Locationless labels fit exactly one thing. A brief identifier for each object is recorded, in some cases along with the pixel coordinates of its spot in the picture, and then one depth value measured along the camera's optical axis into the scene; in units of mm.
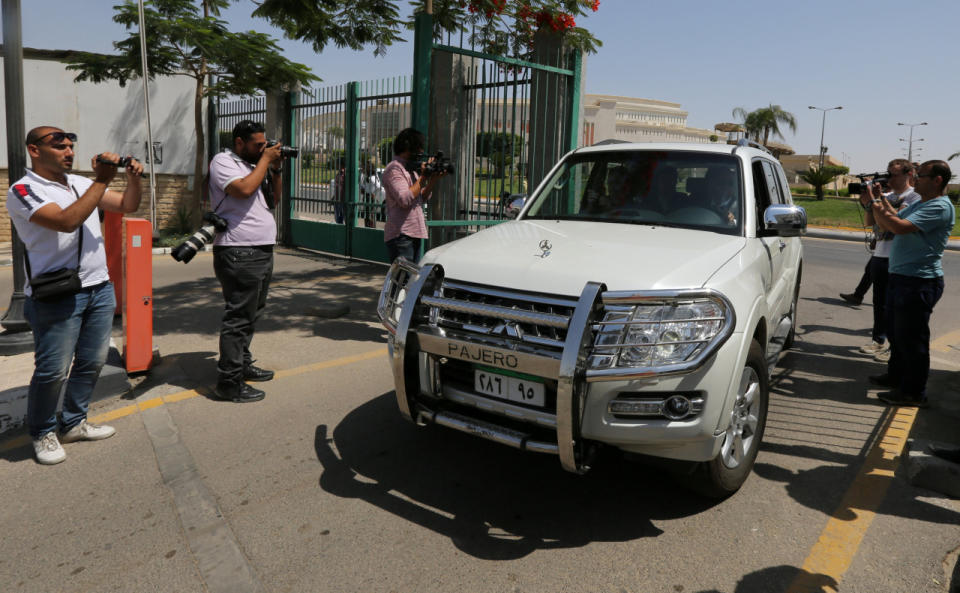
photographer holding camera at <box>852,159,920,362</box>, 6852
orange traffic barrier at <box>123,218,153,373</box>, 5254
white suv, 3059
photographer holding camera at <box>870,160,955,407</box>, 5020
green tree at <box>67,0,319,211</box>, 12359
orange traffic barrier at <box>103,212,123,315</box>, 6152
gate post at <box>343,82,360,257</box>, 11672
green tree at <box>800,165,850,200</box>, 39656
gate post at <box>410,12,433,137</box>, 6562
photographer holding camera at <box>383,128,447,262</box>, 6254
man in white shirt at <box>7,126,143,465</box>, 3770
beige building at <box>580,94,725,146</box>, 98688
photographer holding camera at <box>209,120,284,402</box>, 4754
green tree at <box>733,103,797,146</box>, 59062
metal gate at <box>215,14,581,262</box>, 7202
